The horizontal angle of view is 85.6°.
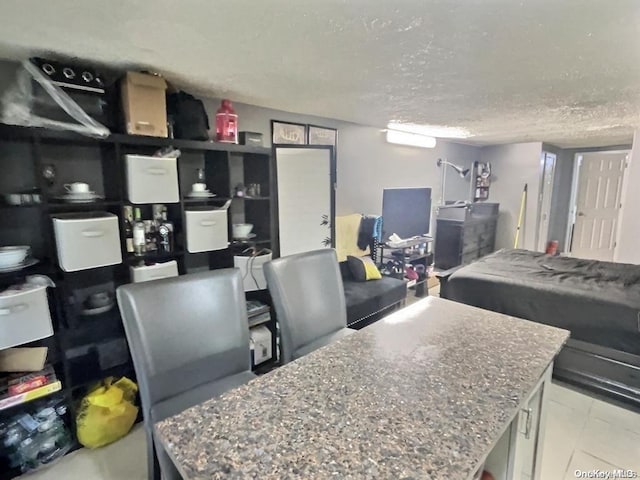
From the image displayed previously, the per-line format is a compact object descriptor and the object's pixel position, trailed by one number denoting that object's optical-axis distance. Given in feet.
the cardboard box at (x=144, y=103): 6.07
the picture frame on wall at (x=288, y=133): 9.65
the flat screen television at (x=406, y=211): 13.45
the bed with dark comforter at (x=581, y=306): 7.28
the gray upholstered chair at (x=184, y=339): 4.28
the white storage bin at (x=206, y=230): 7.25
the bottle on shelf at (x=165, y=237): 7.19
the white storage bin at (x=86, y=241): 5.63
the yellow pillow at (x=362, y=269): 11.14
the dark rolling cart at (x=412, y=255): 12.98
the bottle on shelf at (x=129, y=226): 6.75
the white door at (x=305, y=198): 9.46
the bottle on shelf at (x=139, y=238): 6.86
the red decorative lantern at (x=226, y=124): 7.67
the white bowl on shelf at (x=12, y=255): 5.26
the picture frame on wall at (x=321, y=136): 10.59
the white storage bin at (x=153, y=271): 6.64
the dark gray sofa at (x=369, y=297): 9.32
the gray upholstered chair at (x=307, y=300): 5.47
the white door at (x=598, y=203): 19.49
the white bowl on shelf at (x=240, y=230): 8.55
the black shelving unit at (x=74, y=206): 5.75
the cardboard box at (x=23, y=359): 5.66
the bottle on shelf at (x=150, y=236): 7.09
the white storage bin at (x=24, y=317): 5.08
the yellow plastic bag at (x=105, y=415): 6.09
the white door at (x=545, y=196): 18.88
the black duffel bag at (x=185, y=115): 7.14
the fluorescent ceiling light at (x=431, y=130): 12.35
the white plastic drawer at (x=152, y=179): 6.35
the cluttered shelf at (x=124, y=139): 5.21
